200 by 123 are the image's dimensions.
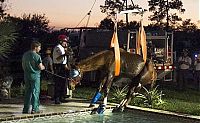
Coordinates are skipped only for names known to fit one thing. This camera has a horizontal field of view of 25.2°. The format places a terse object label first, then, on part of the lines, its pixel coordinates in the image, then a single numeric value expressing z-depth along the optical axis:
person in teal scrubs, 9.61
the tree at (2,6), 25.69
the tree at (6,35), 13.59
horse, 10.24
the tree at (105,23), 34.17
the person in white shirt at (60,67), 11.07
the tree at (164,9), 36.81
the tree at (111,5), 32.56
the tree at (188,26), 38.82
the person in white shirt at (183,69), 17.17
